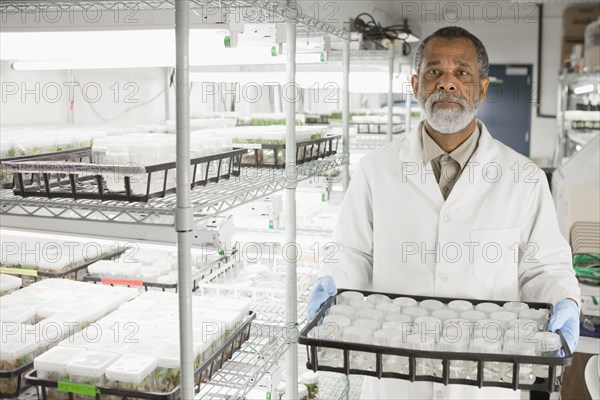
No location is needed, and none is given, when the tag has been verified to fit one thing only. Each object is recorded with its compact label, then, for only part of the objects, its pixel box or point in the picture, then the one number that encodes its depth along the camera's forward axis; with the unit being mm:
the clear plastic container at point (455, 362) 1562
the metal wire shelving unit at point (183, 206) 1432
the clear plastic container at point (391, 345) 1591
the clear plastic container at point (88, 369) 1686
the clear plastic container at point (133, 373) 1657
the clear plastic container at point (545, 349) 1531
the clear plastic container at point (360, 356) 1615
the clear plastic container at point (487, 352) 1538
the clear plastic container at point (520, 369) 1531
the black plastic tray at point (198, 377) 1640
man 2059
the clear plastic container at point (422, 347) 1582
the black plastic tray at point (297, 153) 2637
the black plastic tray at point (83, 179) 1607
